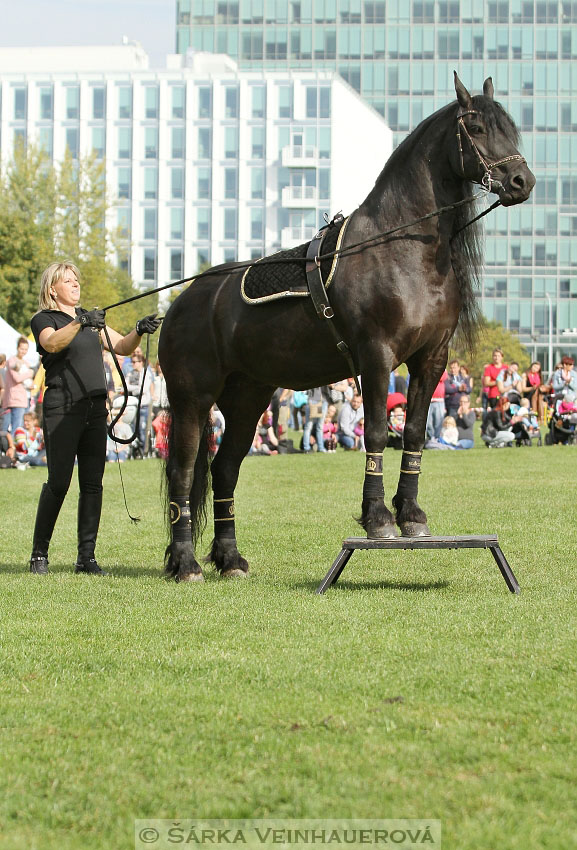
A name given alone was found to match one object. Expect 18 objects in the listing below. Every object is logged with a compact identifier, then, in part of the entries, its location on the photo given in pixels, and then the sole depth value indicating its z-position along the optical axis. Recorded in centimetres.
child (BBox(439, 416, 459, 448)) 2634
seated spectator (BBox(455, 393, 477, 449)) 2678
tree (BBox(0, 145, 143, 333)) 5538
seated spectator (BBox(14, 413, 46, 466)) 2203
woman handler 912
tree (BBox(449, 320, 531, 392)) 7094
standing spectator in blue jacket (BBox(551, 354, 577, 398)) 2686
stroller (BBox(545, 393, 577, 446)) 2702
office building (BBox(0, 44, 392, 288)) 9356
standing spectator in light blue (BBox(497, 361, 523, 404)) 2694
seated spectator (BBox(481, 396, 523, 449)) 2692
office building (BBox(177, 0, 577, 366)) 10744
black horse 748
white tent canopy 2766
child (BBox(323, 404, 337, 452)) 2639
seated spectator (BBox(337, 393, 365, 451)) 2639
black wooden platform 734
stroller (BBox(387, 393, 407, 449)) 2392
